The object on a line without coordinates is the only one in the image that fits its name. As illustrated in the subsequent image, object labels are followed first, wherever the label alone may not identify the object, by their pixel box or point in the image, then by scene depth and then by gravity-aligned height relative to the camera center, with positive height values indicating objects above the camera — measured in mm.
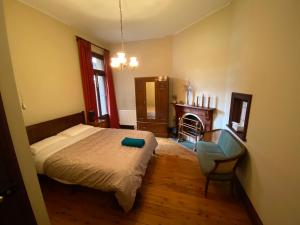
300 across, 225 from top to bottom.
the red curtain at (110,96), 4611 -359
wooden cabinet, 4168 -596
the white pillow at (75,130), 2842 -956
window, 4338 +79
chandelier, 2414 +460
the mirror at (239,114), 2012 -526
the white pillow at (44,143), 2203 -979
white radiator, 5102 -1182
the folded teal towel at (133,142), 2426 -1018
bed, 1749 -1079
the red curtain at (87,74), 3518 +343
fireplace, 3344 -726
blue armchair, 1996 -1245
